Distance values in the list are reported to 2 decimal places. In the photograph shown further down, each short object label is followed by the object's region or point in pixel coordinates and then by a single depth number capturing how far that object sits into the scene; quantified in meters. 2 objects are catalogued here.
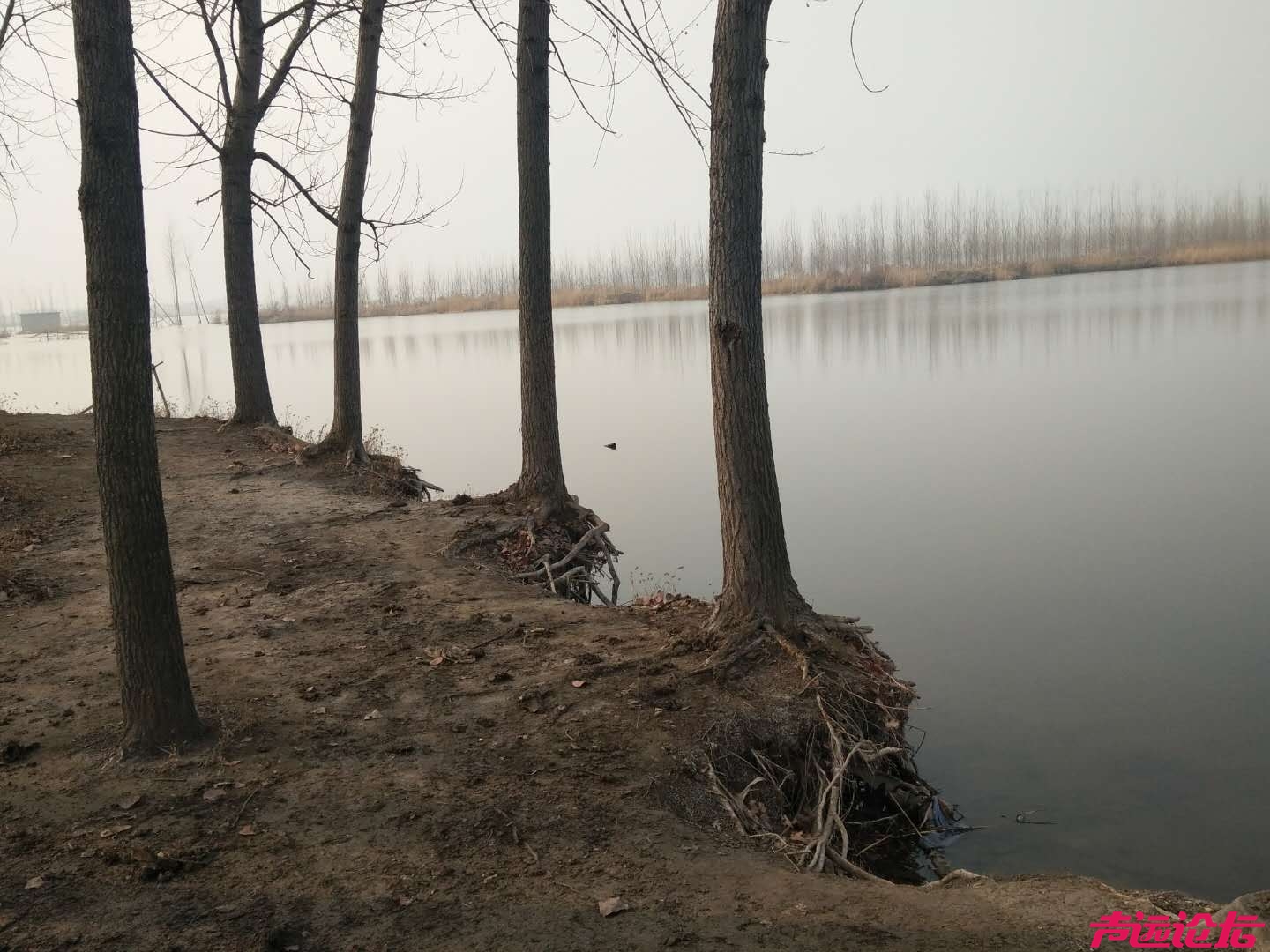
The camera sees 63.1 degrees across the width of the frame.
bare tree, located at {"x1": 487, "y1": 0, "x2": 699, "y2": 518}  7.82
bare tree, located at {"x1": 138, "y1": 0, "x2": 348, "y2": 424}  11.70
